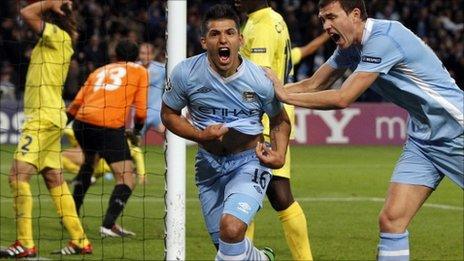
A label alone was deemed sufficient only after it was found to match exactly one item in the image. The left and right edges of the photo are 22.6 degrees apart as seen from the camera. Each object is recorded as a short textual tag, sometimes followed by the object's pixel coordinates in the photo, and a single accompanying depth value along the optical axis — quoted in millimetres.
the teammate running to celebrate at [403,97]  7637
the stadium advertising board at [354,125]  24375
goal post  9328
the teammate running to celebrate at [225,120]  7777
